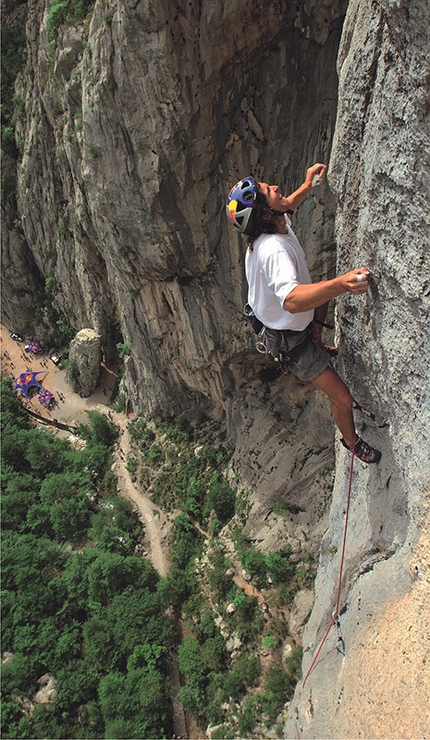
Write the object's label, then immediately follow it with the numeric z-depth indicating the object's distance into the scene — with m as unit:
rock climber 3.40
